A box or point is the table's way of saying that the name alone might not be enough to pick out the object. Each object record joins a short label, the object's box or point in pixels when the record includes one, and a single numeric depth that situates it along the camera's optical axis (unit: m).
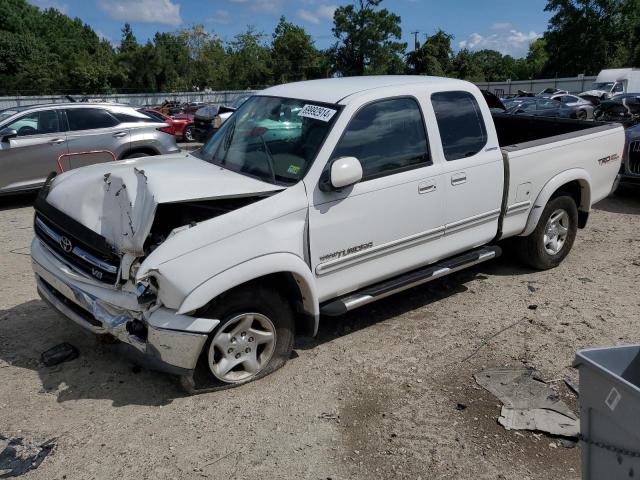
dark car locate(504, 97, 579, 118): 20.80
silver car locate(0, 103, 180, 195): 8.98
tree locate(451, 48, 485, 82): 69.81
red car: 21.16
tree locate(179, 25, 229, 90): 66.62
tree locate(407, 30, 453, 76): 64.94
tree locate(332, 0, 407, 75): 63.69
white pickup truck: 3.39
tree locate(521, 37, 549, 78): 97.19
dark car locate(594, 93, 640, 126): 16.23
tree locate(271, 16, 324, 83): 59.07
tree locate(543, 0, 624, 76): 63.56
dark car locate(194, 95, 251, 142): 20.19
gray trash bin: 2.04
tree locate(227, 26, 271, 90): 62.56
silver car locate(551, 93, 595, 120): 21.59
